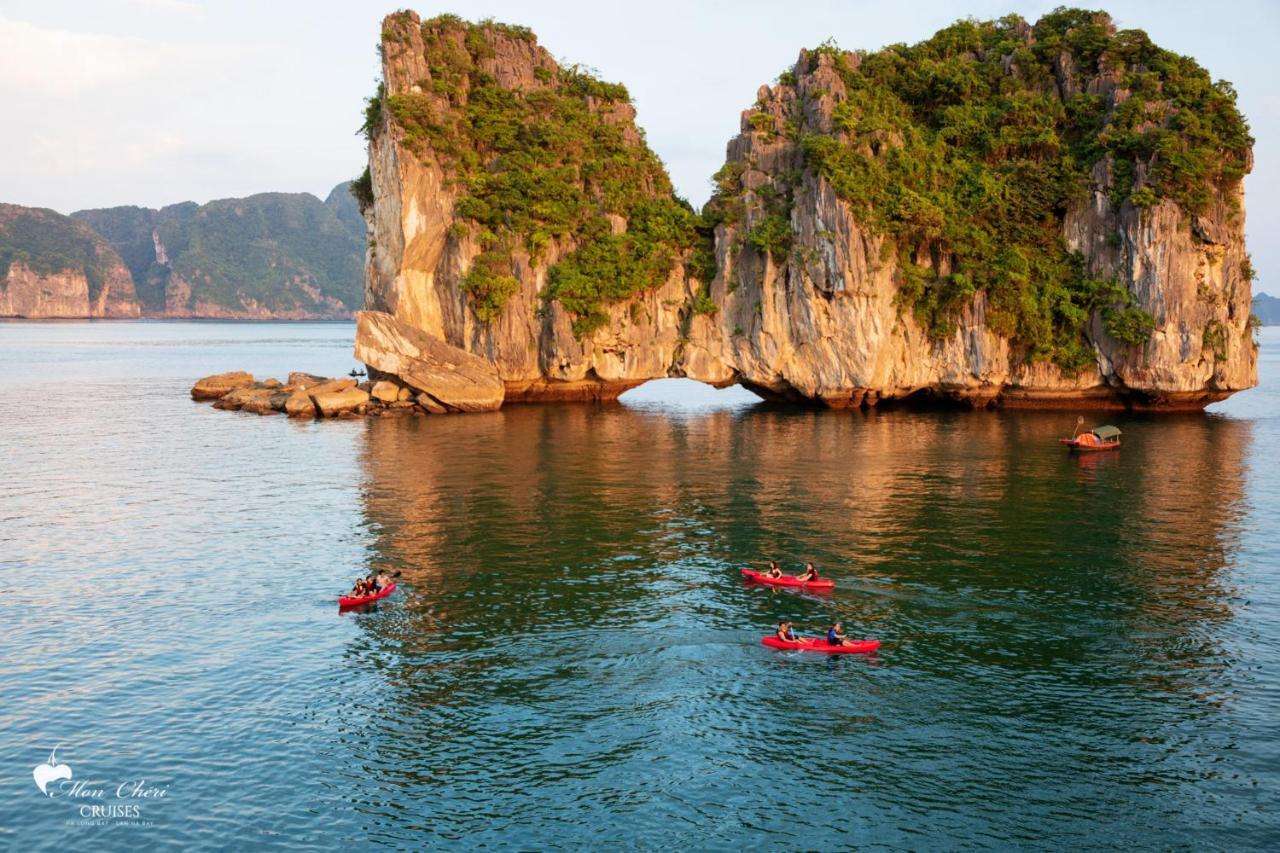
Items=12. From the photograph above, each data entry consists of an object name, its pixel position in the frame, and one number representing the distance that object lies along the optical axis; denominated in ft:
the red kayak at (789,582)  102.32
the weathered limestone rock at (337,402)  238.68
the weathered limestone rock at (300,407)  238.89
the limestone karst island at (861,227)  228.22
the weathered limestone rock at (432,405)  242.58
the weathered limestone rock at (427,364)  234.99
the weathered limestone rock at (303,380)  268.82
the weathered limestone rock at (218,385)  280.10
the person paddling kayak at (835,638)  85.61
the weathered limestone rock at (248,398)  251.19
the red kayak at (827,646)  85.56
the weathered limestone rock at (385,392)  245.65
